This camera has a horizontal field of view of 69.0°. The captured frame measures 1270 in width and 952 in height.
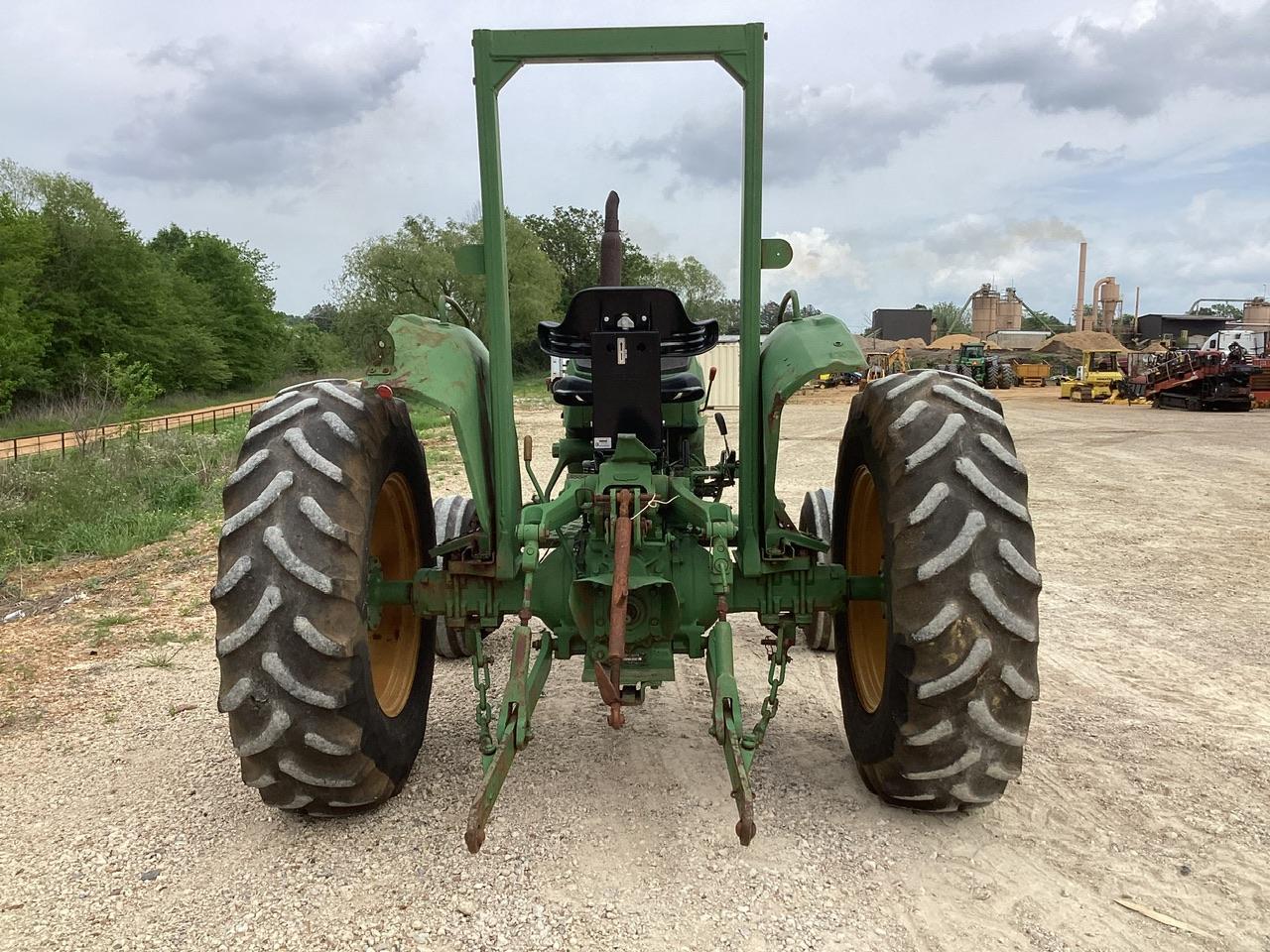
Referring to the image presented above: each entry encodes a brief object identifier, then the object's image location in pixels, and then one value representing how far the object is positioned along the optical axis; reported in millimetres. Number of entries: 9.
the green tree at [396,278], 48906
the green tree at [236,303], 49688
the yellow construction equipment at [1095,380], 32094
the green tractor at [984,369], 40031
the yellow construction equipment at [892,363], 34759
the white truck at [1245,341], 27161
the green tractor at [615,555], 2932
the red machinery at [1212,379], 25141
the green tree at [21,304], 28812
